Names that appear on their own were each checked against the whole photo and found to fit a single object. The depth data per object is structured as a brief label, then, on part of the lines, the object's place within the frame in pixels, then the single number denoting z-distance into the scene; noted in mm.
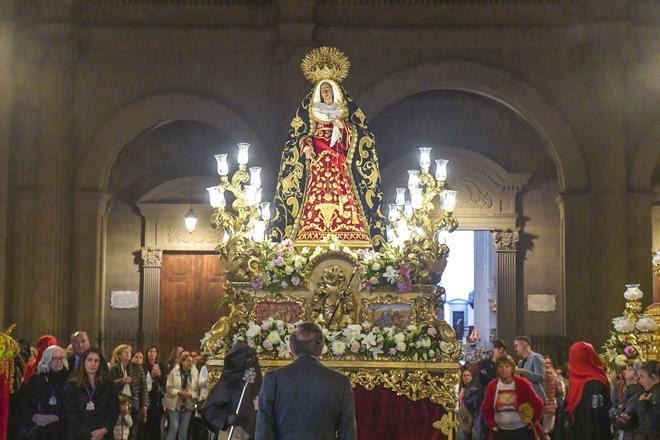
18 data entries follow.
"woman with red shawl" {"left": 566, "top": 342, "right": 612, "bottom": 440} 11336
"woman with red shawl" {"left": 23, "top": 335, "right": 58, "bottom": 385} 11703
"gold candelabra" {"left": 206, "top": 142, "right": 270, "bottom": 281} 12242
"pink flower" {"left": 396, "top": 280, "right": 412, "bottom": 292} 12062
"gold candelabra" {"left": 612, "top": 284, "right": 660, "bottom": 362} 12648
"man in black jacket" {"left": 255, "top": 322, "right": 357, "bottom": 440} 6797
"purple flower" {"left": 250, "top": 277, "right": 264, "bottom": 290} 12219
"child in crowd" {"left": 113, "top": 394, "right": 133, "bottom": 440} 14006
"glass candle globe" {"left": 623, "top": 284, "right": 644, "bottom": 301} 13406
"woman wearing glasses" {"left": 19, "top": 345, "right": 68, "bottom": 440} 10484
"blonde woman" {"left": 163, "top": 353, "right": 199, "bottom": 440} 16312
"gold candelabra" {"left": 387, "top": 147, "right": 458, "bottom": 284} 12133
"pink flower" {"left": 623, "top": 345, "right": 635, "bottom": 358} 13294
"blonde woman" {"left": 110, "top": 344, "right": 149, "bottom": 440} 14156
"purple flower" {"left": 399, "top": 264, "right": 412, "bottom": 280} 12039
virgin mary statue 13180
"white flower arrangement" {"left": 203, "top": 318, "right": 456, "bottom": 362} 11531
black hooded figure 8945
